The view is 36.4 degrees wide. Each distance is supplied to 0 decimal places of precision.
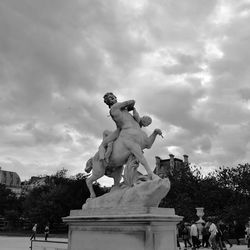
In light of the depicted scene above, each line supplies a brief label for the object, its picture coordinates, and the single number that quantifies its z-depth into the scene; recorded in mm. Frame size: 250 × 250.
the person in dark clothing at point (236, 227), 33188
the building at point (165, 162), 70062
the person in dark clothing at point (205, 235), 20714
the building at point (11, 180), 102350
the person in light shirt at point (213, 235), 18078
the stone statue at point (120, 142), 8938
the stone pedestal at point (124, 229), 7418
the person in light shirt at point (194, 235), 19094
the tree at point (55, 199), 47719
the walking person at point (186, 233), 20661
